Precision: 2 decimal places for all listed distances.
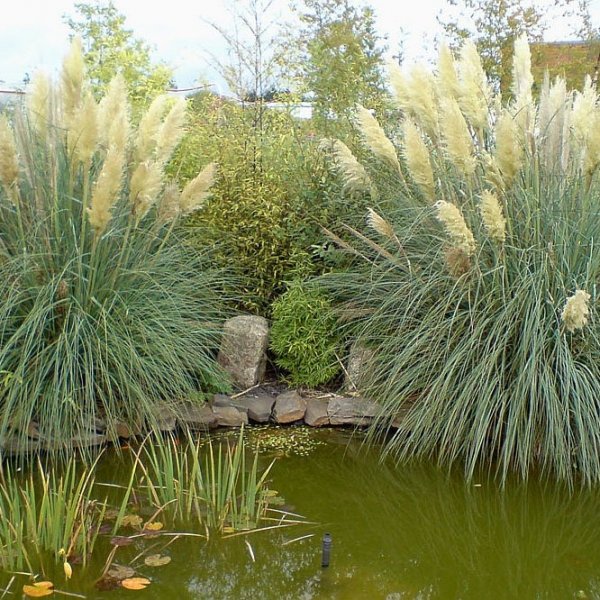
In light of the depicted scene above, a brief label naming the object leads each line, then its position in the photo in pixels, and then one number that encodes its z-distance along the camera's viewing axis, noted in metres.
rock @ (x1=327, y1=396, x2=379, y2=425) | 4.73
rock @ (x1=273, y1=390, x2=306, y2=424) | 4.81
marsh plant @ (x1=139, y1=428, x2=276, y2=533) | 3.30
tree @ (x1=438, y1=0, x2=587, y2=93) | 11.20
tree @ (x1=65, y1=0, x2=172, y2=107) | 7.85
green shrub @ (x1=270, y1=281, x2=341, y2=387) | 5.13
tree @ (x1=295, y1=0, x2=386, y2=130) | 5.97
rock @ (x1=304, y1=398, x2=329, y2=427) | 4.80
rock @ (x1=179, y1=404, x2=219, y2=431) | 4.56
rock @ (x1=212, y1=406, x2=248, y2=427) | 4.73
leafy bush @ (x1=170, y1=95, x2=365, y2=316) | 5.41
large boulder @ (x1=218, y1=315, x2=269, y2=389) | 5.18
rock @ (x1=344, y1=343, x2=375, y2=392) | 4.79
